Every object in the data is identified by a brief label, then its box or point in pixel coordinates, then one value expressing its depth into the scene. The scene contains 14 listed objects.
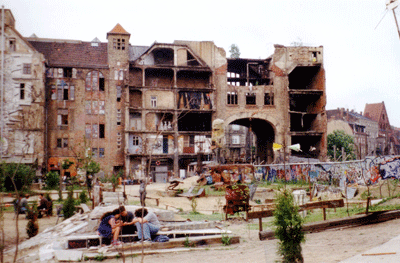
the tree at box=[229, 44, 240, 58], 61.28
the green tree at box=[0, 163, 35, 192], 29.41
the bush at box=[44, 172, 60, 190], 32.31
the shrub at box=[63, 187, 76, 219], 15.26
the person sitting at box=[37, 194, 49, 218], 17.80
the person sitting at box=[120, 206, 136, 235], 10.30
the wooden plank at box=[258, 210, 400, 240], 9.98
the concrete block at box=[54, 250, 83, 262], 9.28
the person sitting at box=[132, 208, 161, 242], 10.20
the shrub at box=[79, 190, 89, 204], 18.38
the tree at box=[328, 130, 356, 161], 55.81
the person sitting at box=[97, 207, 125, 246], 10.15
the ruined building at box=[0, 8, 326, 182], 41.91
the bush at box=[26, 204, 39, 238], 13.47
